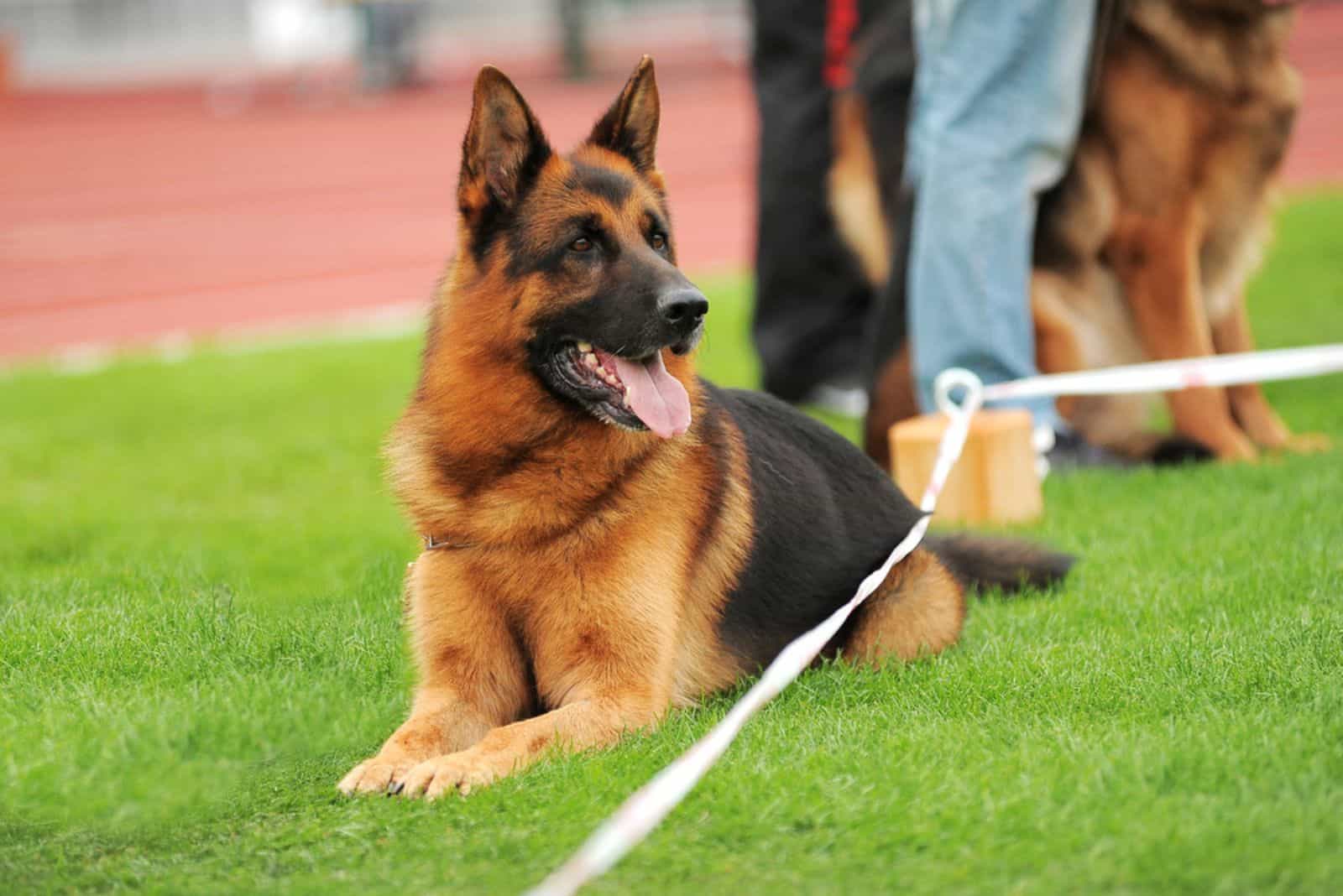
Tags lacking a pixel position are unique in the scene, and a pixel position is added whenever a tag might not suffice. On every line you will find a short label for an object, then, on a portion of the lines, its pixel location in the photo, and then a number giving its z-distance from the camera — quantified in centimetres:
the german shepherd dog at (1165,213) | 1299
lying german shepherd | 772
